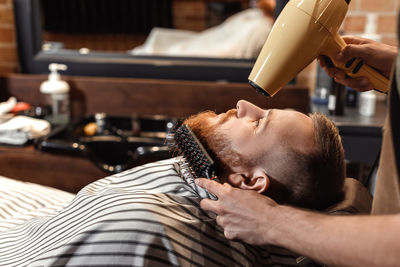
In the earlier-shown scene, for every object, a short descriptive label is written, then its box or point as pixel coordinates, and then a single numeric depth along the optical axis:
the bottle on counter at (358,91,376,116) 1.88
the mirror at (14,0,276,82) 2.38
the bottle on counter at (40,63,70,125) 2.24
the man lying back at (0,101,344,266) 0.92
